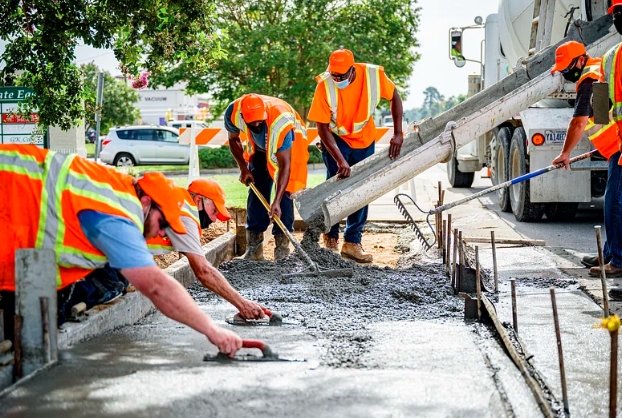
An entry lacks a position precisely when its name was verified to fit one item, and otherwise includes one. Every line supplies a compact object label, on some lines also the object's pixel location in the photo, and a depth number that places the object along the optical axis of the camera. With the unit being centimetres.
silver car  2853
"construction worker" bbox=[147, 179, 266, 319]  494
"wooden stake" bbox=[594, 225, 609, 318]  479
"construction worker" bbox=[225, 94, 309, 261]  808
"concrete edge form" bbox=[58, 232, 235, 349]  479
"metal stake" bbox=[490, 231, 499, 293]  653
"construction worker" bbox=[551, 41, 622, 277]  720
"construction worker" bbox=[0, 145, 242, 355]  381
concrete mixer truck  1045
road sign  883
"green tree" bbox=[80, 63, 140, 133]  4488
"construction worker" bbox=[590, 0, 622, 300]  704
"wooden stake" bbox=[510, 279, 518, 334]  508
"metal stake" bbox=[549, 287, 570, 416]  379
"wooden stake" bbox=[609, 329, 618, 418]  333
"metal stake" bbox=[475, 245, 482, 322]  563
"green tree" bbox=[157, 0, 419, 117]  2552
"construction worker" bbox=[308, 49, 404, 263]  862
